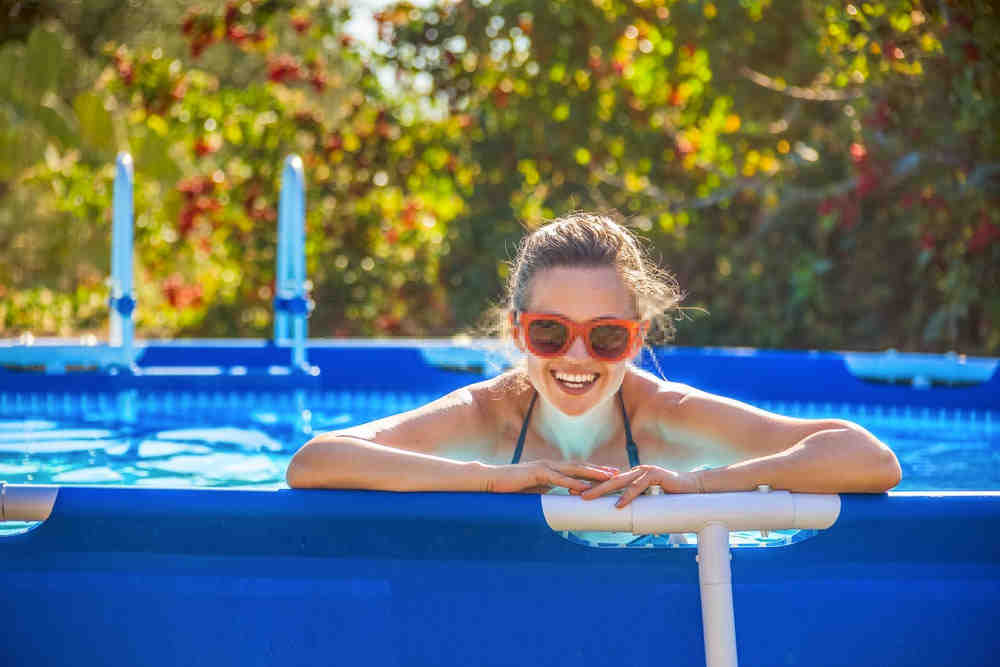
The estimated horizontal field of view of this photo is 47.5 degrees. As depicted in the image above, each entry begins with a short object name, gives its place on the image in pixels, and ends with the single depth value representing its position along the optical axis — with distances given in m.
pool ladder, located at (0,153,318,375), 5.23
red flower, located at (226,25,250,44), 9.14
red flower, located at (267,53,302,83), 9.18
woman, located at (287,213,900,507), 2.31
